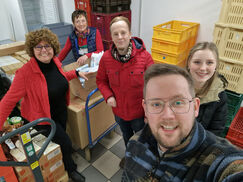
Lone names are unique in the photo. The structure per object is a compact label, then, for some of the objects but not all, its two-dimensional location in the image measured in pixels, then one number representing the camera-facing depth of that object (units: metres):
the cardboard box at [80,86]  2.11
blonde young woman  1.32
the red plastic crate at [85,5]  3.64
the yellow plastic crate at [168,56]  2.77
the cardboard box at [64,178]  1.95
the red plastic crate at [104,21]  3.40
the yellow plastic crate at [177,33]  2.60
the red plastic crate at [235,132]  2.18
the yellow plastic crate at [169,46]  2.68
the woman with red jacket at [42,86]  1.57
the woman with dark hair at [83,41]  2.59
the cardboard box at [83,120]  2.08
